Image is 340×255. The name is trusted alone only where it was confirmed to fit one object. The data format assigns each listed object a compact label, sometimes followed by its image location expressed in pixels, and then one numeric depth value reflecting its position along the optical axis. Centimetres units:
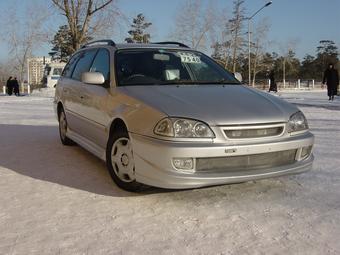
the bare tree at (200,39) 3297
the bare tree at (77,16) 2130
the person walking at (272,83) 2754
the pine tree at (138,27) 5947
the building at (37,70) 5955
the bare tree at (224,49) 3782
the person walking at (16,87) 3122
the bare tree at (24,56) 4202
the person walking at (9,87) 3150
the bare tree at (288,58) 6598
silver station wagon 351
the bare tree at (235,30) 3864
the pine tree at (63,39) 2312
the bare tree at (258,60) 5117
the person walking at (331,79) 1845
